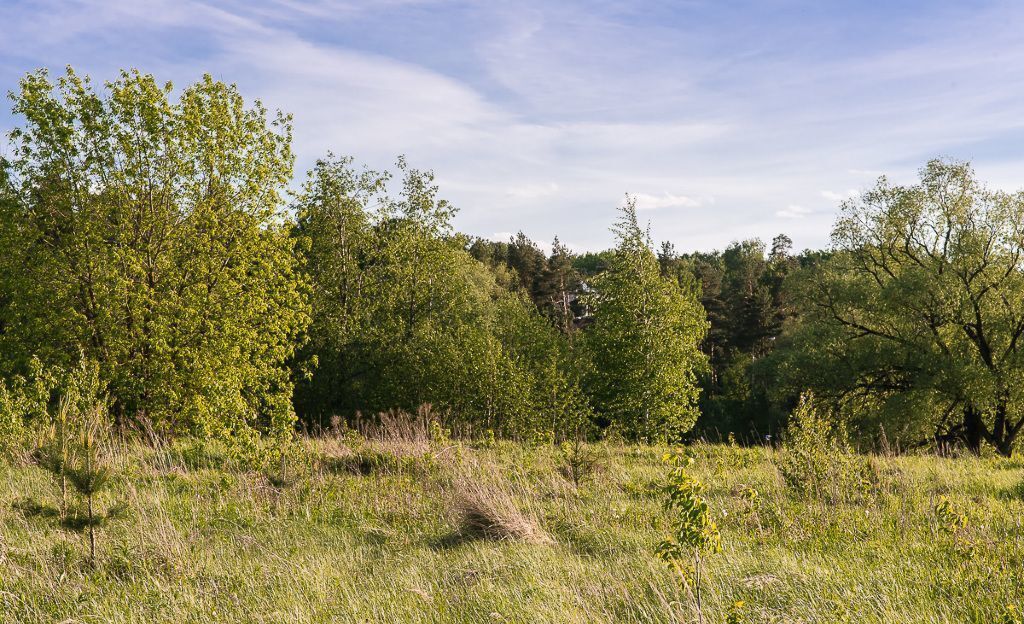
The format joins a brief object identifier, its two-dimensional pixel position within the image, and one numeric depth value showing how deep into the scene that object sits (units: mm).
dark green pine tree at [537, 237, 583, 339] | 66438
